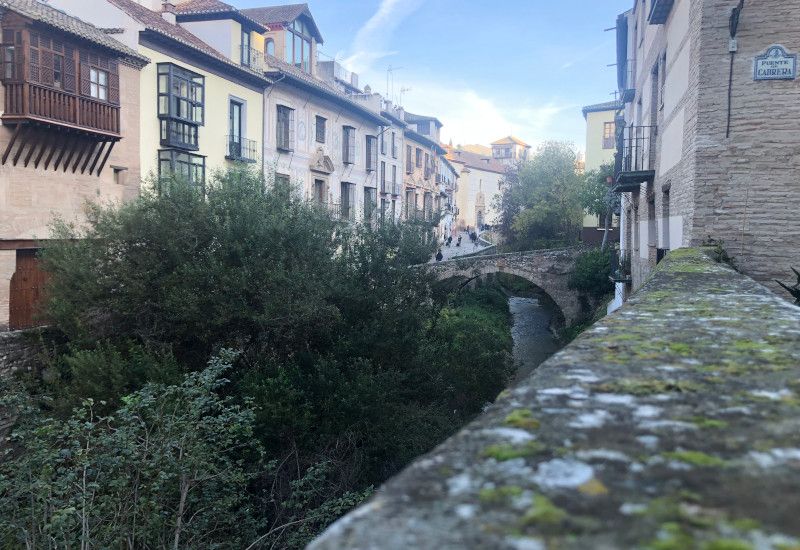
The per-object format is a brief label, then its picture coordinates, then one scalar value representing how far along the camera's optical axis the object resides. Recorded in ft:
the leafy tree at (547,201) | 131.10
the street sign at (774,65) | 27.02
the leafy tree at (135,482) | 24.23
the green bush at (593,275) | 91.97
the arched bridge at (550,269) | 95.45
